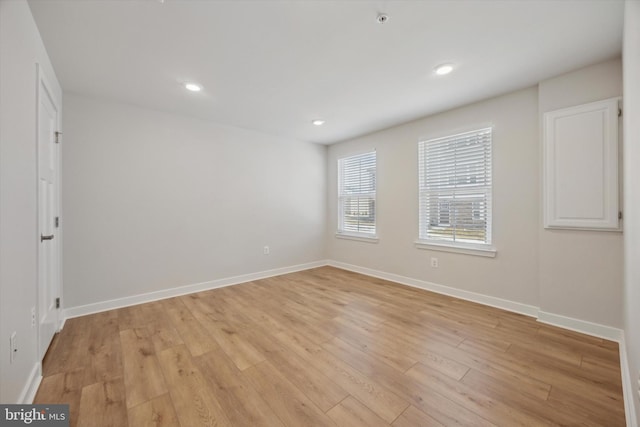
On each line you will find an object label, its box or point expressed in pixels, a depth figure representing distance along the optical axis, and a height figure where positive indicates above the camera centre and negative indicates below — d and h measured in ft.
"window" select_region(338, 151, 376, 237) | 14.60 +1.14
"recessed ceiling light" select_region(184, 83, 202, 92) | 8.55 +4.38
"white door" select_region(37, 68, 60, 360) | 6.20 -0.04
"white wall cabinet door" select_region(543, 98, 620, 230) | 7.16 +1.41
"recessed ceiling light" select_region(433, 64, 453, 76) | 7.52 +4.40
